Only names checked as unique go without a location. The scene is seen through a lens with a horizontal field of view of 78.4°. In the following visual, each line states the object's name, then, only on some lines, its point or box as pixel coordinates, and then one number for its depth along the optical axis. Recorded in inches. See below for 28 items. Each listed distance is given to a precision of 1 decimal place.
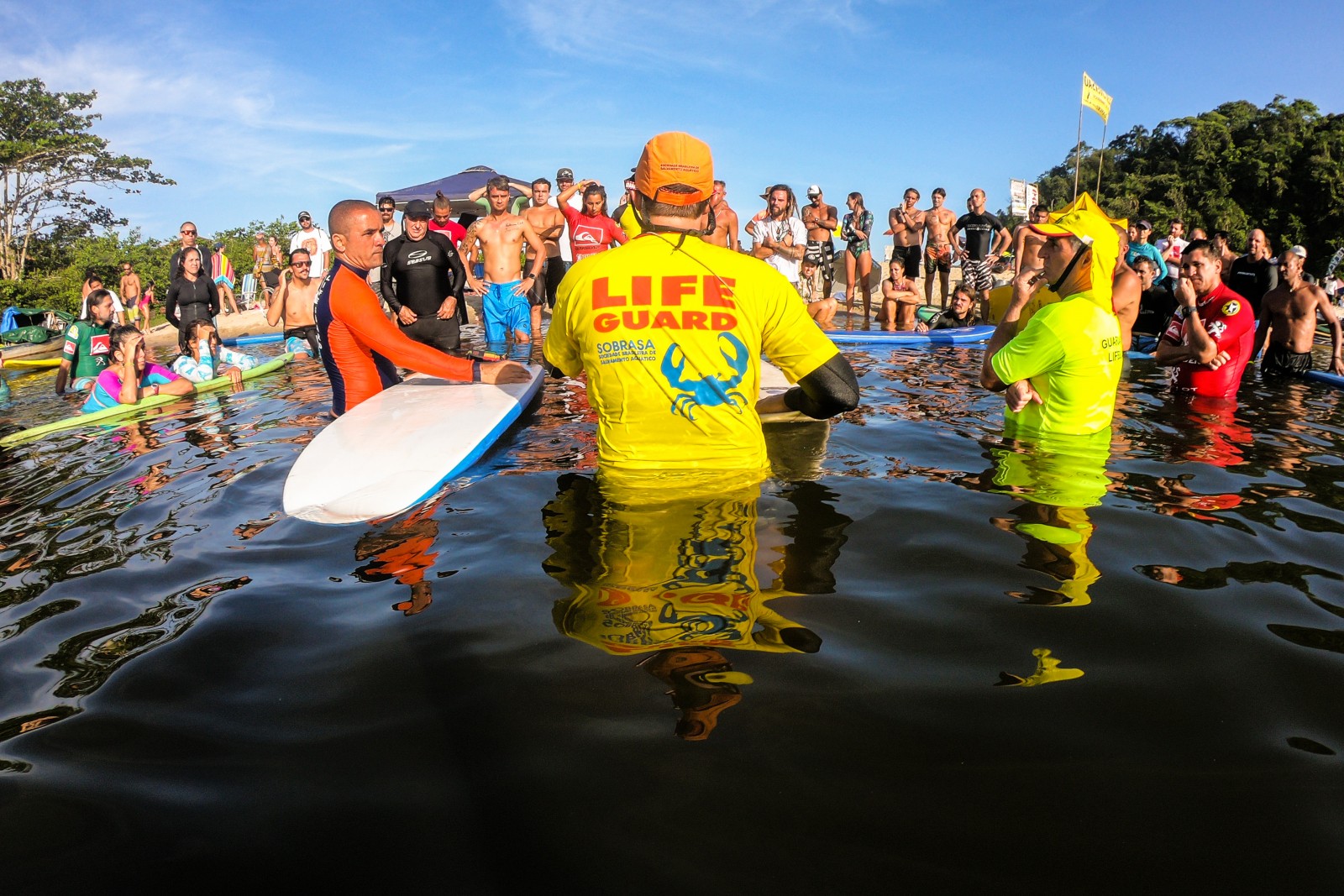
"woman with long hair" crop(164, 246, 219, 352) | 430.0
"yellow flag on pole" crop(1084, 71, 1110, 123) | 494.6
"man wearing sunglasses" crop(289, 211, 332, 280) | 603.2
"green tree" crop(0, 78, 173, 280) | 995.3
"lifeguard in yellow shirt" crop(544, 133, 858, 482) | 113.9
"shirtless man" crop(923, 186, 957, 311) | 540.7
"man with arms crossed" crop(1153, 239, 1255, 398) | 247.8
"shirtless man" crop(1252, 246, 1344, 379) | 324.2
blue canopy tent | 831.7
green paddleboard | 261.0
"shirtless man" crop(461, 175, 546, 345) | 400.5
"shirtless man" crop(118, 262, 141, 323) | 558.9
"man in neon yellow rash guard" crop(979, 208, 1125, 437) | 150.6
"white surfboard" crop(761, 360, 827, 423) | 207.0
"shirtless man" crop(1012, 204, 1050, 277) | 329.1
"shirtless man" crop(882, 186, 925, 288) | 533.6
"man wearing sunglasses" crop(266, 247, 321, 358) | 439.8
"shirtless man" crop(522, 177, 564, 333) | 435.2
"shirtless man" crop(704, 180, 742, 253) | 499.2
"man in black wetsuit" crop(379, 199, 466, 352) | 324.5
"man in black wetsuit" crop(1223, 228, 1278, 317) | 394.6
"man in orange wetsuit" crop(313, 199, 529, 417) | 193.2
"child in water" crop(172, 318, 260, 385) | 351.9
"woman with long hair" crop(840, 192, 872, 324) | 549.0
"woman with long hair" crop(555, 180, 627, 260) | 434.0
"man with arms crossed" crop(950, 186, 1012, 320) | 502.9
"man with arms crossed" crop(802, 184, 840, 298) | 534.6
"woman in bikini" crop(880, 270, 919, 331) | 522.0
